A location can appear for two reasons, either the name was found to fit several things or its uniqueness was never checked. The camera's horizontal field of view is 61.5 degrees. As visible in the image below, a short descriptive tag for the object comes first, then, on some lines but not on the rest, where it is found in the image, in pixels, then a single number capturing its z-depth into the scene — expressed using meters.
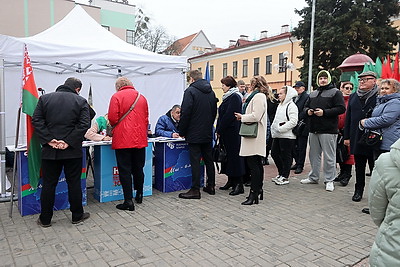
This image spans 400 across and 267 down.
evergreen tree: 20.31
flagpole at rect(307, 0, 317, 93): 19.86
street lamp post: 19.83
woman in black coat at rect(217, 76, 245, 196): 5.05
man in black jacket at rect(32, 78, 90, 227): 3.65
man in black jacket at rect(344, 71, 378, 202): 4.70
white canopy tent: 5.14
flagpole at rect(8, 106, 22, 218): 4.04
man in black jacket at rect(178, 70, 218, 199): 4.80
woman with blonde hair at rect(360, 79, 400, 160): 4.07
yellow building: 31.49
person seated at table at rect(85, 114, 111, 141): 5.36
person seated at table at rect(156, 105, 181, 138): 5.59
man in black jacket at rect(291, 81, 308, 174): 6.90
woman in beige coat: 4.57
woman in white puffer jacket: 5.77
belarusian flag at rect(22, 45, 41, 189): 3.90
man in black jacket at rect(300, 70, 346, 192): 5.38
